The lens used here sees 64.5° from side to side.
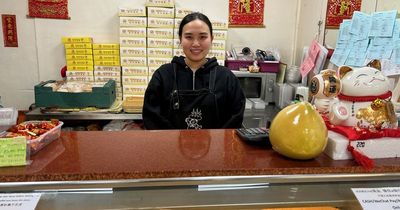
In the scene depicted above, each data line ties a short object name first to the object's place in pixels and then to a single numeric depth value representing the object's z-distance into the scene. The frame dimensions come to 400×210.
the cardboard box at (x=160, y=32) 2.99
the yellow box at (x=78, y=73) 3.06
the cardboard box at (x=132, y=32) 2.96
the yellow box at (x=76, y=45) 3.05
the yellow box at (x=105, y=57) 3.06
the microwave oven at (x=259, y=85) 3.15
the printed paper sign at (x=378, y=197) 0.91
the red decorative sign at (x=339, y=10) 2.57
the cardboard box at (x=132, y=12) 2.93
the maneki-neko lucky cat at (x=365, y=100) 1.02
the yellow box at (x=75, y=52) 3.07
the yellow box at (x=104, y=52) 3.04
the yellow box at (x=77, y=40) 3.04
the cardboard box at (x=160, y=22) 2.96
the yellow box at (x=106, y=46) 3.04
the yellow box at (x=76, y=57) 3.07
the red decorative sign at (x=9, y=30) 3.13
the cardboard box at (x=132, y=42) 2.99
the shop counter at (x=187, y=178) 0.90
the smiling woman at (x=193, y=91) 1.93
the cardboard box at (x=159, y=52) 3.05
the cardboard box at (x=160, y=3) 2.97
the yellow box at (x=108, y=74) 3.09
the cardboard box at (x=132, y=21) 2.94
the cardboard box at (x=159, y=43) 3.02
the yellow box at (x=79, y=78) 3.07
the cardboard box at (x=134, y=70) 3.08
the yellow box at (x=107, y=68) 3.07
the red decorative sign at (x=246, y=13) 3.36
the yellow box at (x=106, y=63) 3.06
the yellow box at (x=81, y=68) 3.04
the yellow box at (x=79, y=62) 3.04
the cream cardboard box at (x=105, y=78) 3.10
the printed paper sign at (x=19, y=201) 0.84
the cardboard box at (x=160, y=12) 2.95
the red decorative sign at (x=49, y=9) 3.13
